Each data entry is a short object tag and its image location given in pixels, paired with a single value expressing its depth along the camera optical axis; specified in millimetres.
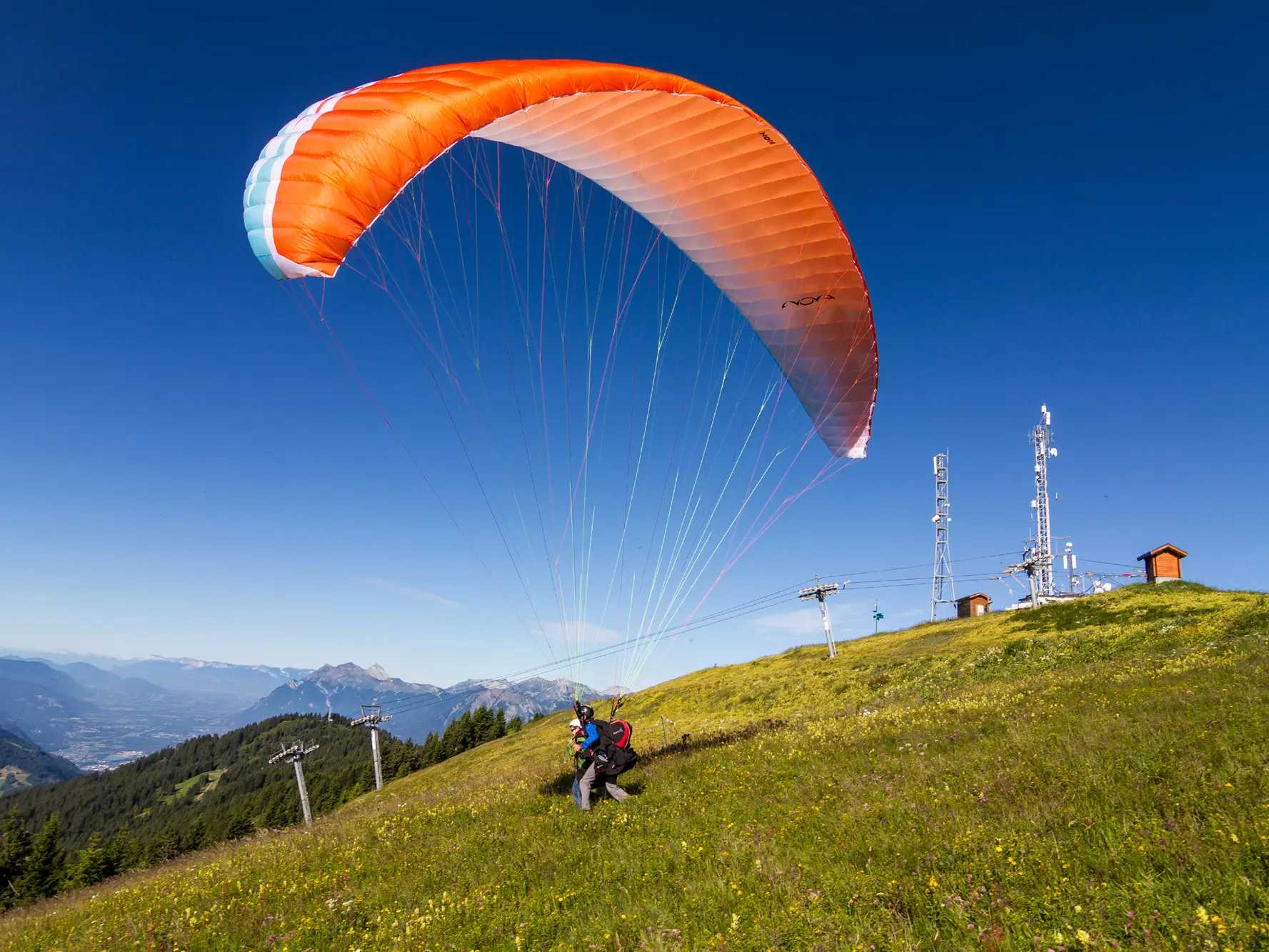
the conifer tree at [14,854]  58156
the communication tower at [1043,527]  50562
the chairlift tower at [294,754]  46481
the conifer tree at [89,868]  60719
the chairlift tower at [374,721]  51291
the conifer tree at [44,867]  58656
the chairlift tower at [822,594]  46656
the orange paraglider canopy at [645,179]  8078
